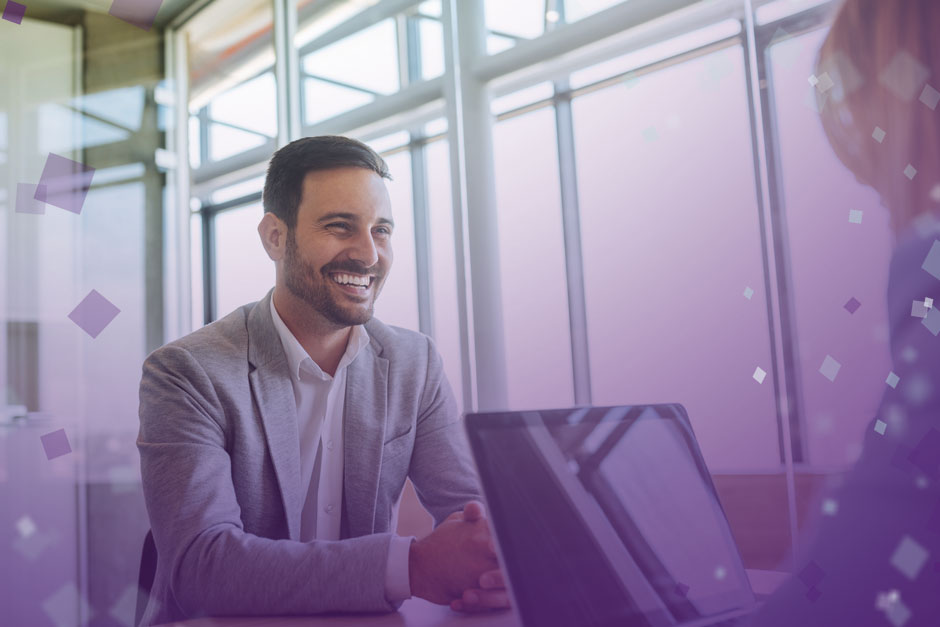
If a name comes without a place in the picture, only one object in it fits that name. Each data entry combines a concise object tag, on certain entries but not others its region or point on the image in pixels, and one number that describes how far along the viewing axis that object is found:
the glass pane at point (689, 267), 2.89
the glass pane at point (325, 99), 3.92
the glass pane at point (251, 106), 4.06
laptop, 0.68
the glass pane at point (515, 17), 3.28
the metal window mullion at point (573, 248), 3.66
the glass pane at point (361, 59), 4.04
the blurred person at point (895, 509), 0.57
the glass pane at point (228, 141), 4.21
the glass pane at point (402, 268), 4.73
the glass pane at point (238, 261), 4.83
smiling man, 0.98
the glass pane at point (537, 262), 3.71
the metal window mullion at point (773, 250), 2.58
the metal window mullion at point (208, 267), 5.13
